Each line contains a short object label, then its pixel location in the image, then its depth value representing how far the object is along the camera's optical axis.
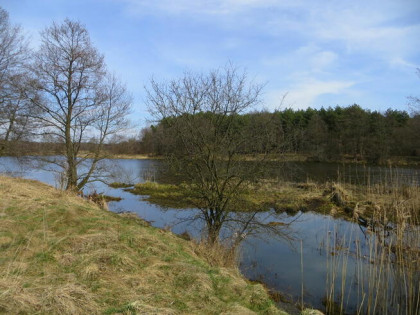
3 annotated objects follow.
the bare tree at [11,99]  11.69
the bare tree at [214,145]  8.20
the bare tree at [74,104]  12.45
